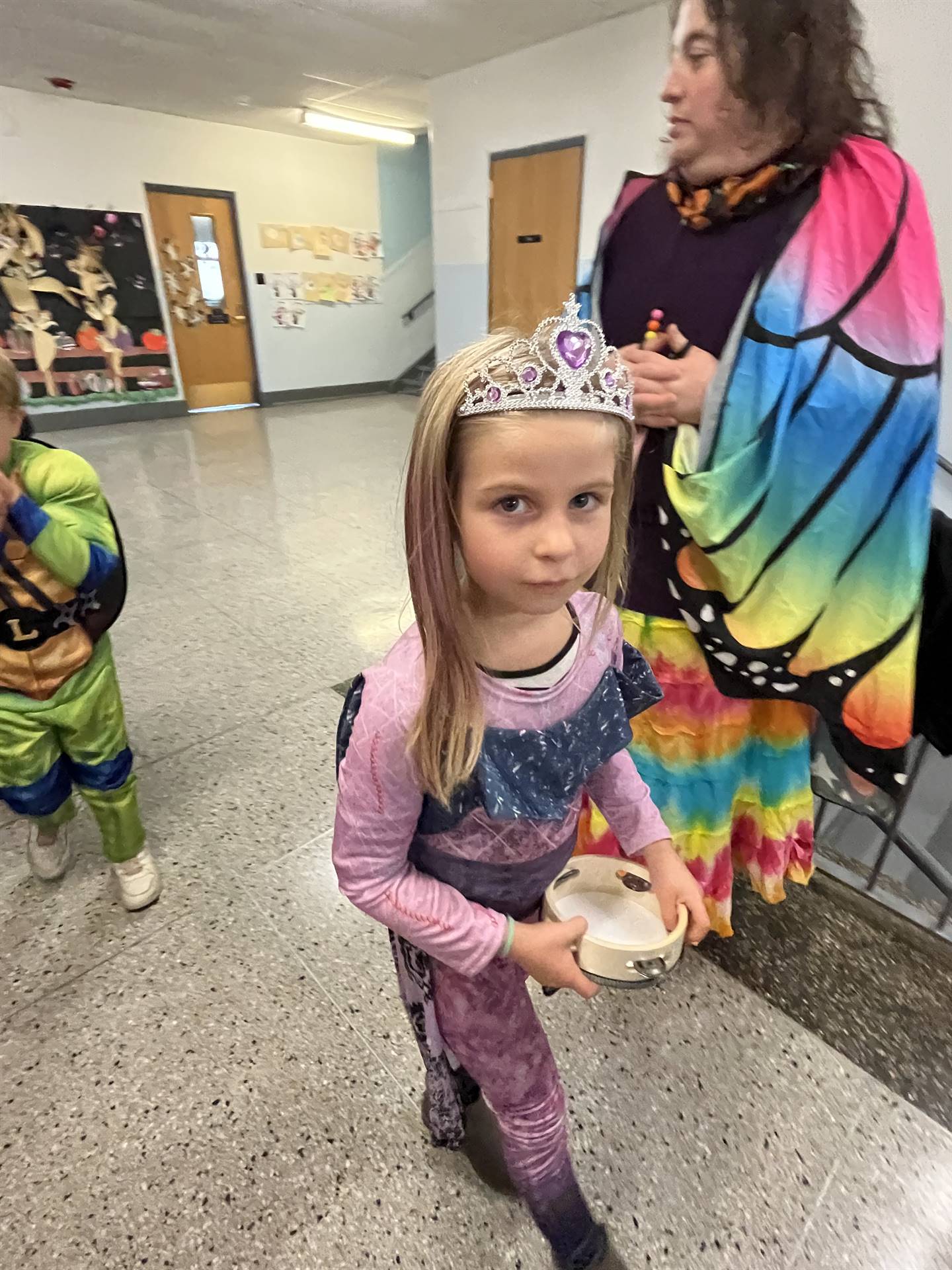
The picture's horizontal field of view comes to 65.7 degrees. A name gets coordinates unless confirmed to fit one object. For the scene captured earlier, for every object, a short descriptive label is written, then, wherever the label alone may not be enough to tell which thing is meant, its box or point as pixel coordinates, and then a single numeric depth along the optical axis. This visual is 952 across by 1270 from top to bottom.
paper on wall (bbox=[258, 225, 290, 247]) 7.37
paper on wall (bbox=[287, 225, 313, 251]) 7.56
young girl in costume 0.58
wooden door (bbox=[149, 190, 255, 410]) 6.80
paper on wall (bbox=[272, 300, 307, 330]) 7.69
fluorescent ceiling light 6.48
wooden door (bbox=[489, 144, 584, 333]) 4.96
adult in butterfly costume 0.86
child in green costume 1.20
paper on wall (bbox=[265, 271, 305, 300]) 7.61
